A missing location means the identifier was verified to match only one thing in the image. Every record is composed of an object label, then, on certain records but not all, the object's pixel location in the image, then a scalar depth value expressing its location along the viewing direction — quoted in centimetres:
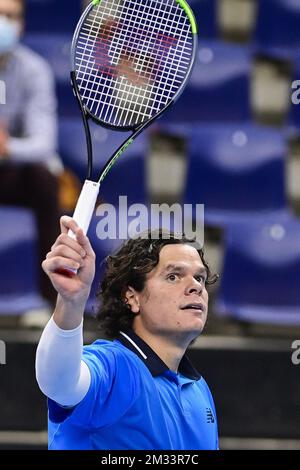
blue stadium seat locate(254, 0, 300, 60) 1022
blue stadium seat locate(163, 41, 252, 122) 970
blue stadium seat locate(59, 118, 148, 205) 883
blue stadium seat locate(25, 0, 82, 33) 1019
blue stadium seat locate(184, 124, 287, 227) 895
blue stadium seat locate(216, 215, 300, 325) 824
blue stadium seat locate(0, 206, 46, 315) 801
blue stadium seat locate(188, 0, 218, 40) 1008
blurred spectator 805
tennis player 379
